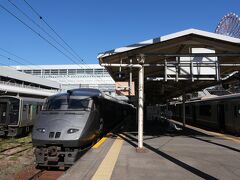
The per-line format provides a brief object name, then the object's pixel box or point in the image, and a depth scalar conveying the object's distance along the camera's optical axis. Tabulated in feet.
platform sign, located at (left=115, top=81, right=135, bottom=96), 19.52
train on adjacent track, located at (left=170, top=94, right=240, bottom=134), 32.16
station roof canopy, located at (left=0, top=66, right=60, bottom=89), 91.85
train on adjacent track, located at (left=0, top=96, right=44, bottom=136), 33.59
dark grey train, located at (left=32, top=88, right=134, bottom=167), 17.19
